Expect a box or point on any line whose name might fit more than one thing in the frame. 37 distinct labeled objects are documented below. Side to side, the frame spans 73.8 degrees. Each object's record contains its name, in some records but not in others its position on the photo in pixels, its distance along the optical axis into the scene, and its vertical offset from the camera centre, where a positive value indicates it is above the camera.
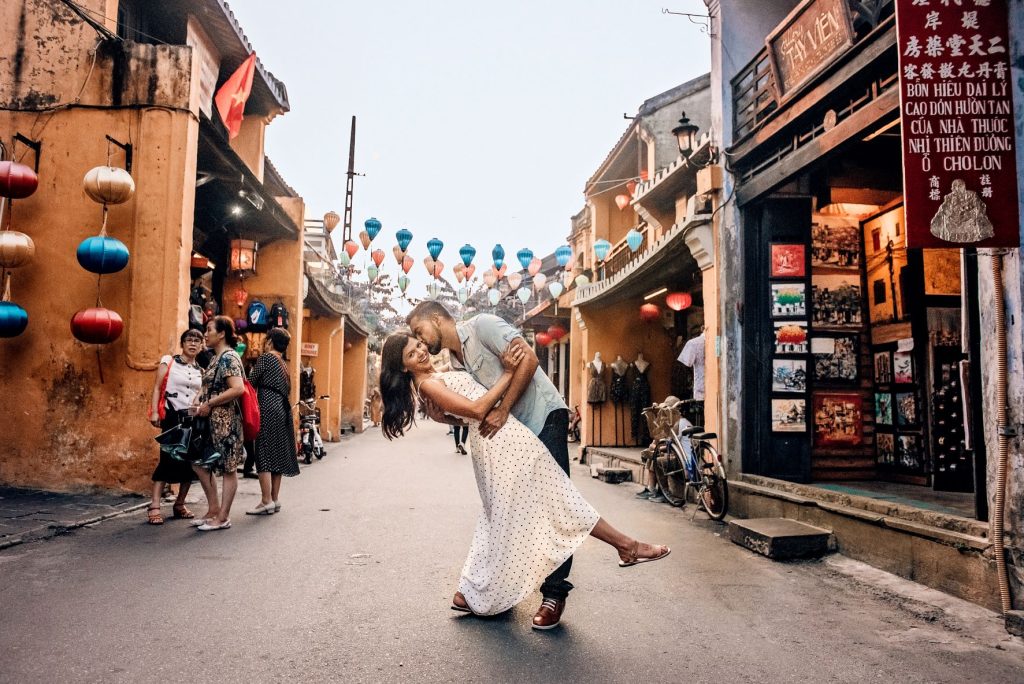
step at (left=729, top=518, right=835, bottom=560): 5.50 -1.21
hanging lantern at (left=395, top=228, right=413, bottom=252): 17.12 +3.83
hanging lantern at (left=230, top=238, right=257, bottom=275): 12.93 +2.50
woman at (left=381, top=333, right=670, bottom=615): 3.50 -0.59
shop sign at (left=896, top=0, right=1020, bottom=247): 4.18 +1.71
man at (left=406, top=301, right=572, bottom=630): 3.52 +0.07
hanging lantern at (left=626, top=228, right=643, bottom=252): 15.09 +3.39
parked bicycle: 7.49 -0.85
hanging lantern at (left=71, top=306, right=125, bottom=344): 7.39 +0.66
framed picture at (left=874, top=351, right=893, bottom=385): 8.01 +0.31
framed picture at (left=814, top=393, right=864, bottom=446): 7.85 -0.30
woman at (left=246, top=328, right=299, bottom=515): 6.95 -0.37
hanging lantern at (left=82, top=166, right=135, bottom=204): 7.46 +2.22
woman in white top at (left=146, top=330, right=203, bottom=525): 6.31 -0.11
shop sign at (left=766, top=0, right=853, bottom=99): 5.92 +3.29
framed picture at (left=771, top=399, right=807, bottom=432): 7.48 -0.23
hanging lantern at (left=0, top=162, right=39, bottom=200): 7.27 +2.20
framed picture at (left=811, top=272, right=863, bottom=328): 8.13 +1.10
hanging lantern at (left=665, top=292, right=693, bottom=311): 12.62 +1.71
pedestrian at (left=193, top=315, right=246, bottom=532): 6.11 -0.29
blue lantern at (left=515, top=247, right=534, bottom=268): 18.56 +3.67
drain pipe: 4.04 -0.19
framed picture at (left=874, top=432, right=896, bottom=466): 7.96 -0.63
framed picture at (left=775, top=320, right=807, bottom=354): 7.49 +0.61
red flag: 12.19 +5.29
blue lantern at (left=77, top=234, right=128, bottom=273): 7.39 +1.43
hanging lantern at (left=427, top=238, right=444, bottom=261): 17.42 +3.67
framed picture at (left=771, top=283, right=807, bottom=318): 7.48 +1.03
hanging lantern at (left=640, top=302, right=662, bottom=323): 14.55 +1.71
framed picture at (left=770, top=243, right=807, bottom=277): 7.51 +1.46
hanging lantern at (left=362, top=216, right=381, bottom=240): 17.14 +4.11
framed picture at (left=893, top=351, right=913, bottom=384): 7.73 +0.32
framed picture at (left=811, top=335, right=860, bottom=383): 7.95 +0.40
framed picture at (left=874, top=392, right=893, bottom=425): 8.01 -0.17
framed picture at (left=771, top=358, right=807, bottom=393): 7.48 +0.18
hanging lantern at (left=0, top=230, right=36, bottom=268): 7.41 +1.49
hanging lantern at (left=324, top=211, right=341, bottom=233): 16.91 +4.17
